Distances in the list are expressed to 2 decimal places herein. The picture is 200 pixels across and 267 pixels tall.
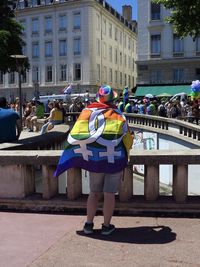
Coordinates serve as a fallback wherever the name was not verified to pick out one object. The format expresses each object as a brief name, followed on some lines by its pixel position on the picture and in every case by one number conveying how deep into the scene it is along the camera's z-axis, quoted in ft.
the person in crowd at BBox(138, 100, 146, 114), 92.45
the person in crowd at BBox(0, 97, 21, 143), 23.91
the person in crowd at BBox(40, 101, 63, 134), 49.47
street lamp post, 60.55
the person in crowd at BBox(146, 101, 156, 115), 83.76
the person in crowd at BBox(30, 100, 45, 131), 69.10
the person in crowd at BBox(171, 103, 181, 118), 79.46
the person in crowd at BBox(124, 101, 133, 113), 84.69
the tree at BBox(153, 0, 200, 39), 50.29
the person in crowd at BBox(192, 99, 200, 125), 66.44
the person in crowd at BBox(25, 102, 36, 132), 69.42
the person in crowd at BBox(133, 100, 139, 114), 95.81
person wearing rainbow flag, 15.98
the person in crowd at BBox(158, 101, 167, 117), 79.46
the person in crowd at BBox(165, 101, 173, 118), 79.73
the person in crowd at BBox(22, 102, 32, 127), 75.54
